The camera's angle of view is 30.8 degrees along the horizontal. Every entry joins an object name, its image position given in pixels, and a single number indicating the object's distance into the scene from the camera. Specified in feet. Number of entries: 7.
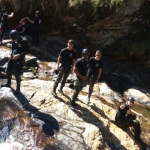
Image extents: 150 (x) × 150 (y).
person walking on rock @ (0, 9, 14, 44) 47.13
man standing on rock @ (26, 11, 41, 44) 50.11
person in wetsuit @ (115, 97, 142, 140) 31.09
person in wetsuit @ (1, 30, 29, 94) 28.61
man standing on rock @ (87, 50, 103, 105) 32.91
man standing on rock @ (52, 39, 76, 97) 31.09
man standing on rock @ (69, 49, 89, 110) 29.86
